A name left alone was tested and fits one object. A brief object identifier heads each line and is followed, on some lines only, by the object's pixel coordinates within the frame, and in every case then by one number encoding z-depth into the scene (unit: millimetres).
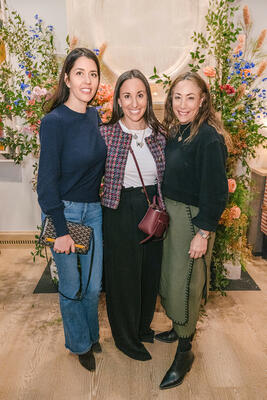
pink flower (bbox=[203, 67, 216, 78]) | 2125
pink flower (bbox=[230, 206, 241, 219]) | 2320
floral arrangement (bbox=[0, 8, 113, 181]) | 2162
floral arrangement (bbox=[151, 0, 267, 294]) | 2180
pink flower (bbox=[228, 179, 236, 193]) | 2237
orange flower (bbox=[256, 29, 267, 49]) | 2529
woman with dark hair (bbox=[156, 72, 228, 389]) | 1436
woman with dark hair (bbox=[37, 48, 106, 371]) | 1427
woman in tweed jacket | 1573
